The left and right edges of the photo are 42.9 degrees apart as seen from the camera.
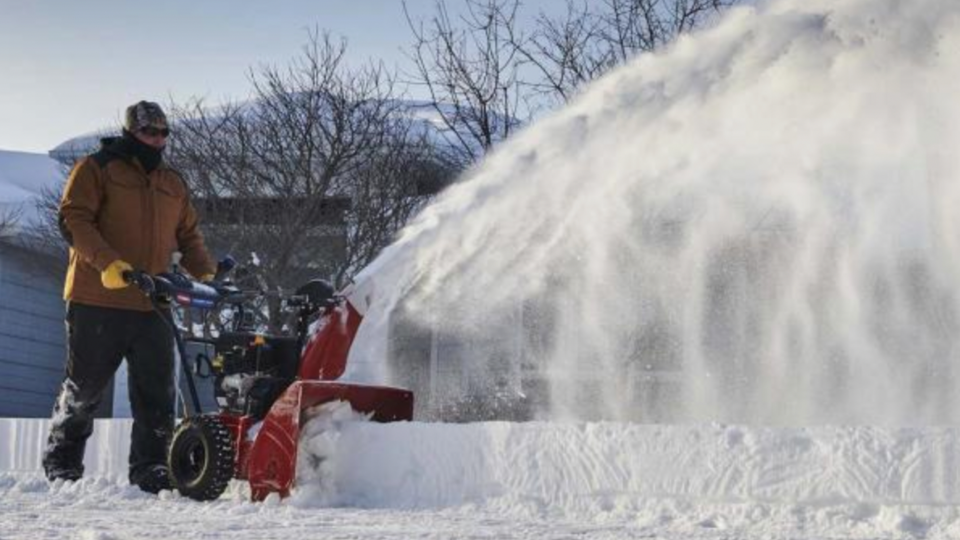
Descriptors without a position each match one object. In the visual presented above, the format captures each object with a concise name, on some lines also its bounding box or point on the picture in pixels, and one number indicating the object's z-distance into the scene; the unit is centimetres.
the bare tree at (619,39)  1298
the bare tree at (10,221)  1730
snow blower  485
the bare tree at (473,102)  1342
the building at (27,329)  1886
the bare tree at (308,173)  1282
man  573
